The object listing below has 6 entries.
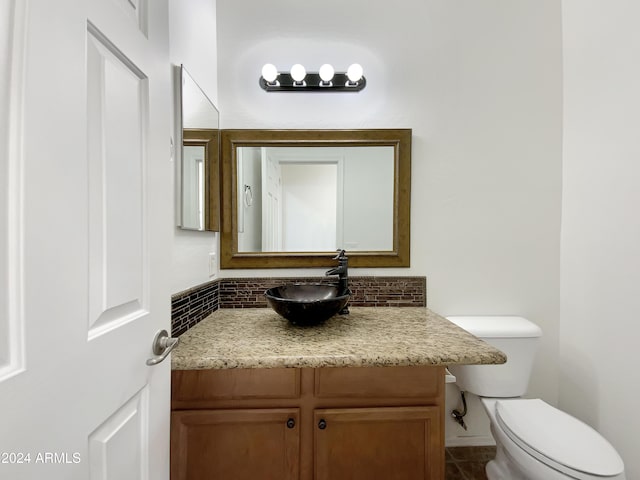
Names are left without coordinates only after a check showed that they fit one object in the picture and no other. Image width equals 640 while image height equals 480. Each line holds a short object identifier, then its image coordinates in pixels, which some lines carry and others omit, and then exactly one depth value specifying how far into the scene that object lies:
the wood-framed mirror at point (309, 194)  1.49
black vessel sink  1.07
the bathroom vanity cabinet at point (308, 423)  0.93
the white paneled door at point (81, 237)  0.37
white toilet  0.95
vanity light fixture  1.46
